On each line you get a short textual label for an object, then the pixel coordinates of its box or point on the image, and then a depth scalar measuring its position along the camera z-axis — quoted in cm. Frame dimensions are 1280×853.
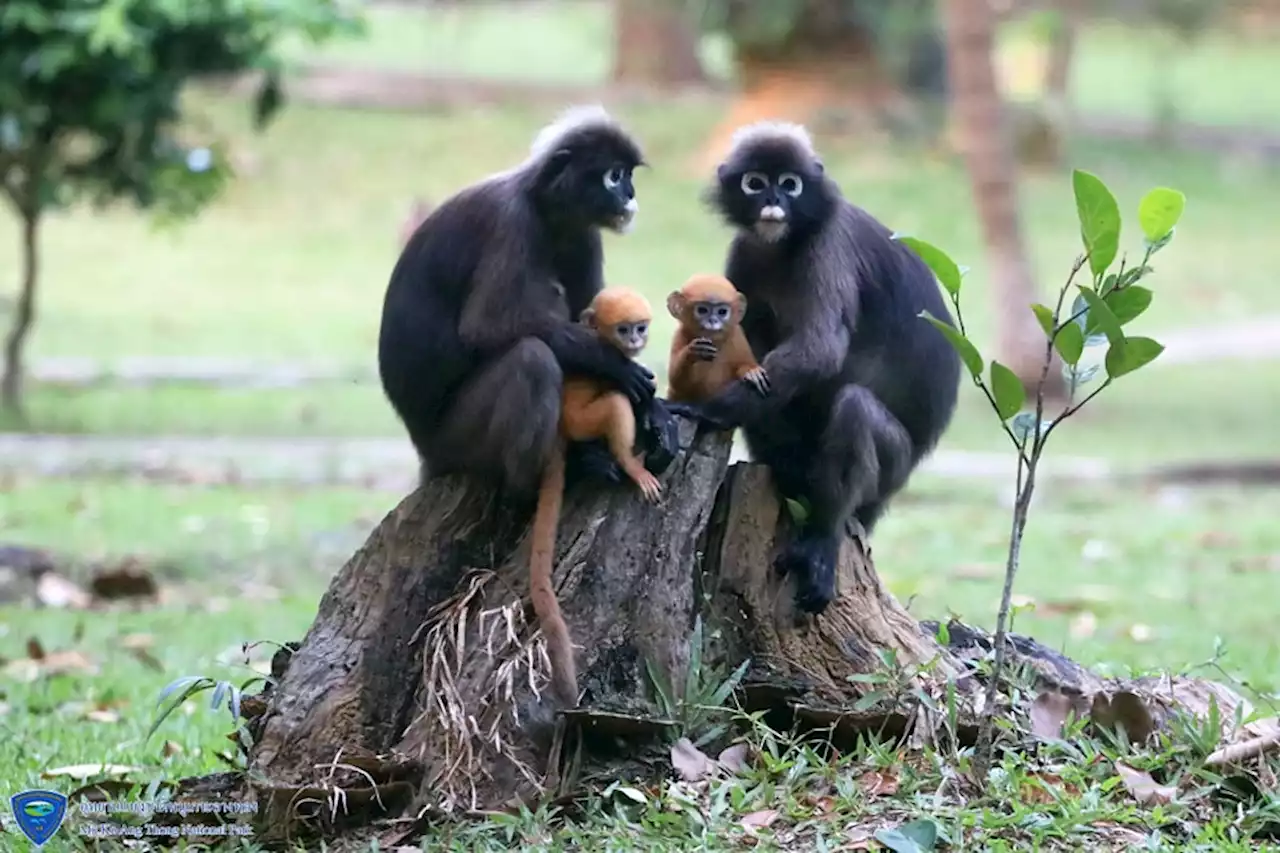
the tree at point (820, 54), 5244
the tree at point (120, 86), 2592
